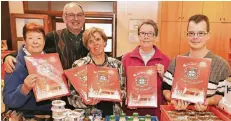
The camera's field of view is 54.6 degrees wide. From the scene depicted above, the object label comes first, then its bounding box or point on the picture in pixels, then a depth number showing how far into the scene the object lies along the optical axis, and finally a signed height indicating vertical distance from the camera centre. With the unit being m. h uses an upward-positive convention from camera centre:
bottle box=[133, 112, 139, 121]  1.23 -0.44
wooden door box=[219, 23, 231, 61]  4.48 -0.02
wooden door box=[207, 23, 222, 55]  4.49 -0.03
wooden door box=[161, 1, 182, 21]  4.47 +0.53
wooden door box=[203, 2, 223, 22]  4.40 +0.53
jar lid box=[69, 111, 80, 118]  1.22 -0.42
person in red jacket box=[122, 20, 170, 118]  1.60 -0.14
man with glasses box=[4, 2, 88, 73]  1.87 -0.01
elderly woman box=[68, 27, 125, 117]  1.49 -0.14
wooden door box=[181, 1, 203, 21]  4.45 +0.58
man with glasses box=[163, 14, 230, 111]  1.34 -0.15
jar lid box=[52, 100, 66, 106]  1.25 -0.36
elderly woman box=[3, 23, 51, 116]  1.32 -0.25
